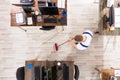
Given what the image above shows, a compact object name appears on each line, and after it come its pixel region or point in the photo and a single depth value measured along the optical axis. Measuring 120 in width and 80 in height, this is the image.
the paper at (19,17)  4.14
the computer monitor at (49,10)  4.00
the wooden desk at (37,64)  4.04
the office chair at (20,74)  4.12
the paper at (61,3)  4.20
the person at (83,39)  4.47
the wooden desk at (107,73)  4.33
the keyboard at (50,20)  4.20
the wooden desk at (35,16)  4.17
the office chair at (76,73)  4.22
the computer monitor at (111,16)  4.07
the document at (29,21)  4.16
